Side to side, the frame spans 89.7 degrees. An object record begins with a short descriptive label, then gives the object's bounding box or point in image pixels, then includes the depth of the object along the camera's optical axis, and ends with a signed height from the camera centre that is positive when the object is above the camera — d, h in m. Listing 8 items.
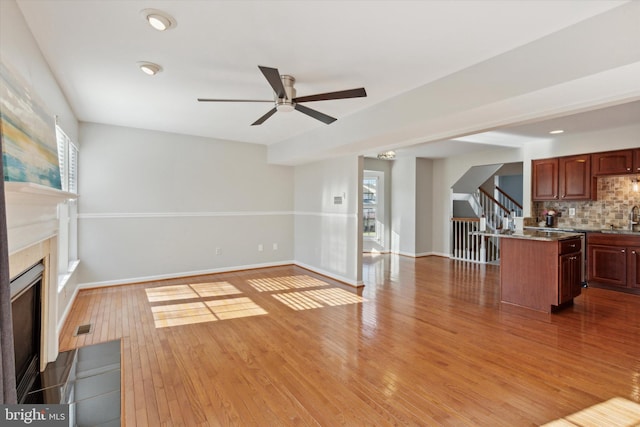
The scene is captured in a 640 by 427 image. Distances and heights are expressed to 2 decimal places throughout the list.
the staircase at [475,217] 7.23 -0.16
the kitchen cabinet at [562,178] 5.32 +0.57
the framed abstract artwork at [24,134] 1.54 +0.42
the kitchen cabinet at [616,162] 4.79 +0.76
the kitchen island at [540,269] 3.81 -0.72
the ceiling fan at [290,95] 2.55 +1.01
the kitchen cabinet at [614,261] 4.65 -0.74
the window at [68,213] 3.89 -0.09
